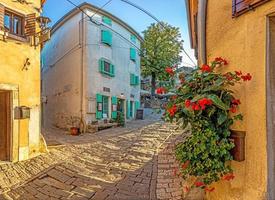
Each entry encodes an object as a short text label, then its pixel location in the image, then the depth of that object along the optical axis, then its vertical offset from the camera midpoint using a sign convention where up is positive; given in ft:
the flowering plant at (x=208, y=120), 6.28 -0.65
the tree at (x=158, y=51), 61.57 +18.01
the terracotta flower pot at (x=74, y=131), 31.62 -5.14
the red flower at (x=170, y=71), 7.80 +1.39
